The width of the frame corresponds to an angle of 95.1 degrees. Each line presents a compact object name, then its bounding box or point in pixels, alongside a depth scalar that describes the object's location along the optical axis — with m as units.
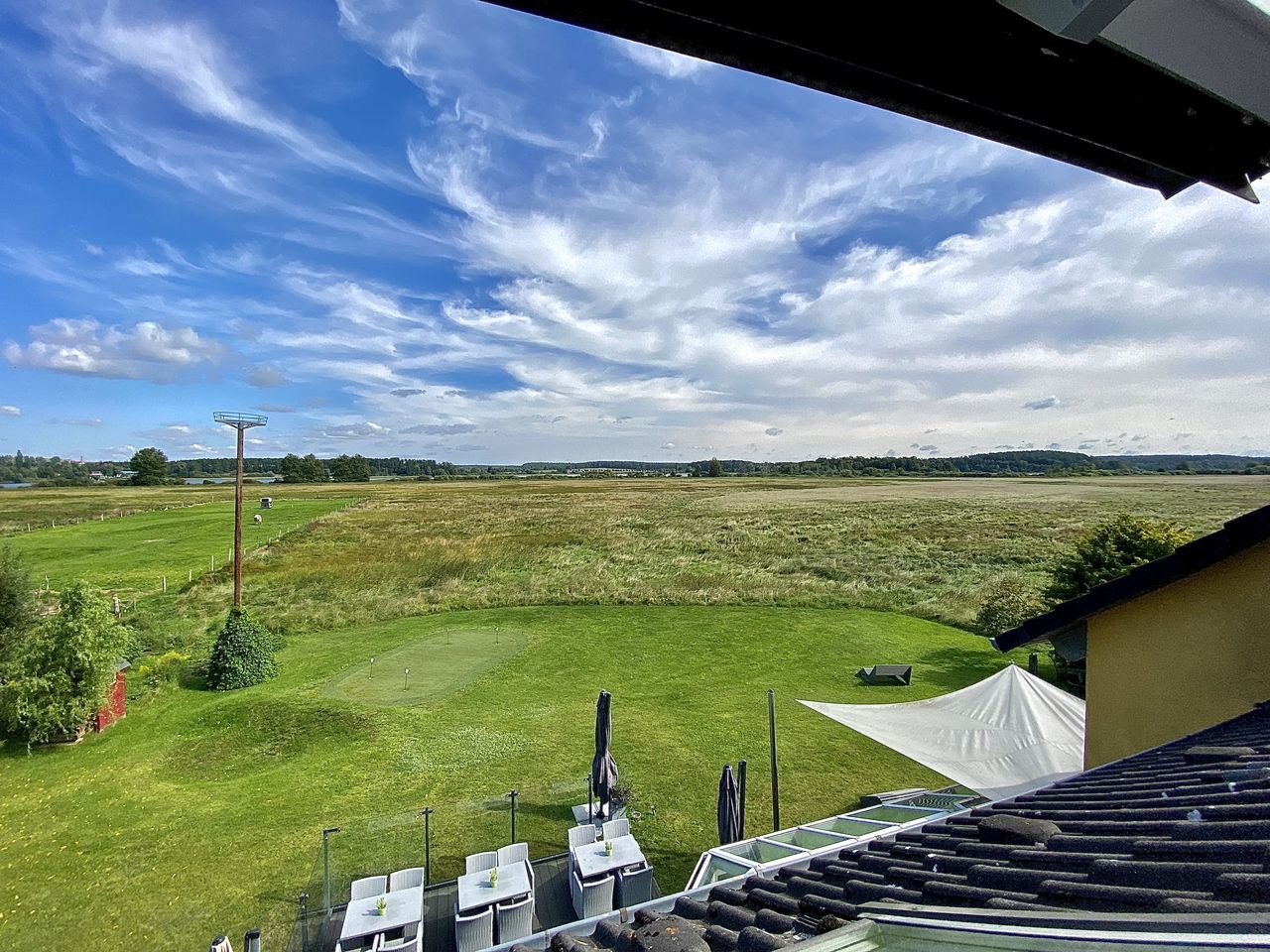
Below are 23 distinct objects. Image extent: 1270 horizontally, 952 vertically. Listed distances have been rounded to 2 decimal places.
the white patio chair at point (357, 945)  6.17
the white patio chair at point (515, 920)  6.57
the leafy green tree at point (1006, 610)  19.78
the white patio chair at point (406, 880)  7.05
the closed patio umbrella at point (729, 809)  7.88
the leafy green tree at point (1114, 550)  15.10
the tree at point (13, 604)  14.53
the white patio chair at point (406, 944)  6.03
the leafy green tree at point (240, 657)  15.71
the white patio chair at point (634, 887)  7.16
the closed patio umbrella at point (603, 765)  8.71
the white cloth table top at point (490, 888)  6.57
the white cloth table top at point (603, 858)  6.95
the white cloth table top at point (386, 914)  6.08
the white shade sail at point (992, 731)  7.69
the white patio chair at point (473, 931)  6.45
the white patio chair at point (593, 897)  6.91
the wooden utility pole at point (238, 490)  18.03
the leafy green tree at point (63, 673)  12.08
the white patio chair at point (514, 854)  7.47
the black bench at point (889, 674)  15.38
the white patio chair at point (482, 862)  7.30
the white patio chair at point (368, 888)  6.95
